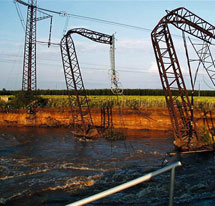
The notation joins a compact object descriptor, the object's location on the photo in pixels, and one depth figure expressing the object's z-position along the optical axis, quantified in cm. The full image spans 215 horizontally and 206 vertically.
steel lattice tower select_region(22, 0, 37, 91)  2639
